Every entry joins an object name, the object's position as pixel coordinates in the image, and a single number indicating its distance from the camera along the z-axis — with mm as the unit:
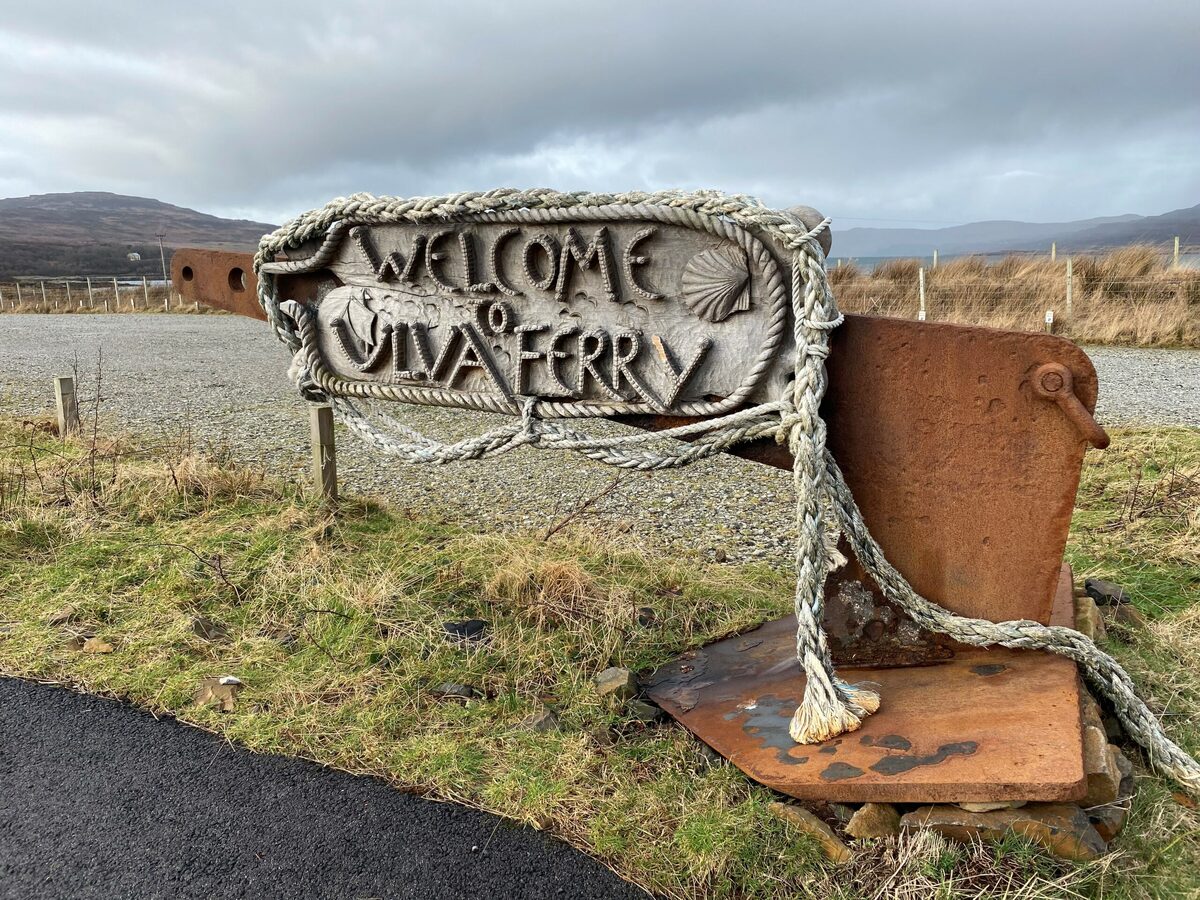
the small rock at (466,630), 2764
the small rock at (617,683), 2393
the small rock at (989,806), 1668
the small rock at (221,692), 2470
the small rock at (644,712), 2303
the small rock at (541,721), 2264
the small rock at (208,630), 2869
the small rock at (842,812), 1773
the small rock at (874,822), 1729
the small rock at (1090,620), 2467
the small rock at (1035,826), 1626
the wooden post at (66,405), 5688
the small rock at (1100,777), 1711
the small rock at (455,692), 2461
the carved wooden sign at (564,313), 2012
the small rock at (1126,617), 2703
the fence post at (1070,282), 12094
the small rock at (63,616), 2988
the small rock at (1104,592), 2797
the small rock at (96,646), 2801
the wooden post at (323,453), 4133
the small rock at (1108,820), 1702
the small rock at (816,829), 1715
